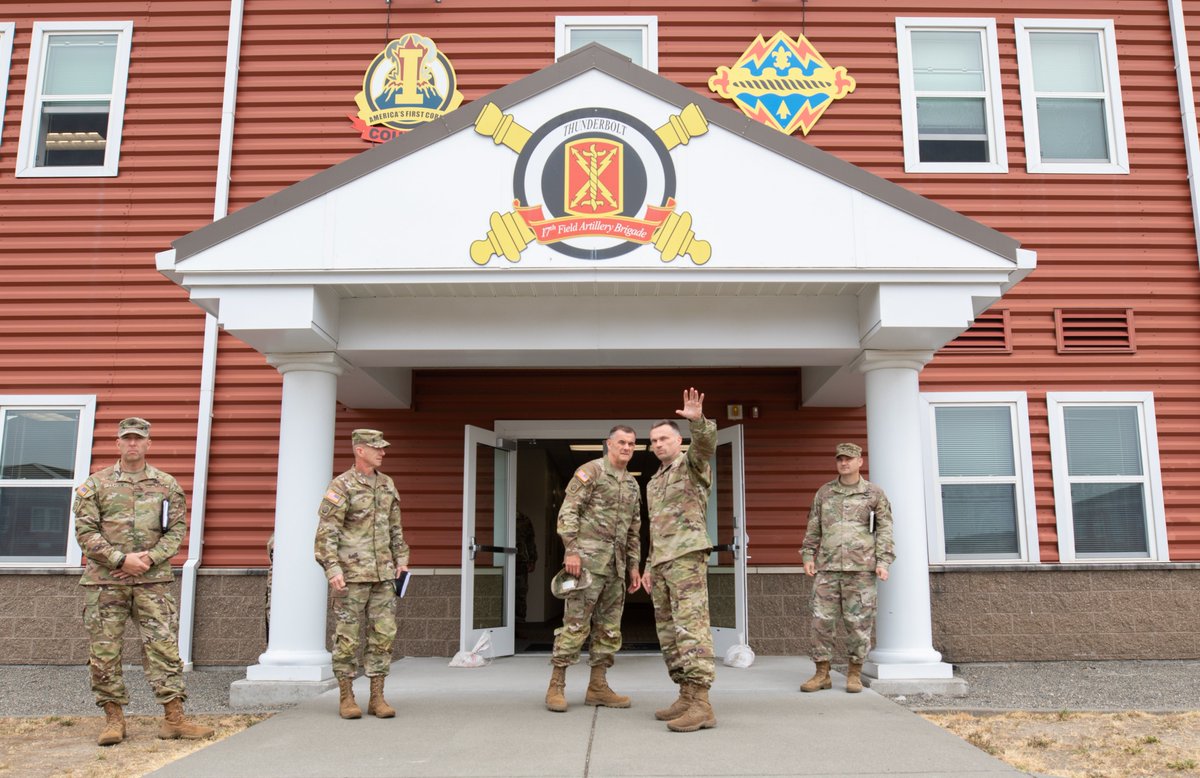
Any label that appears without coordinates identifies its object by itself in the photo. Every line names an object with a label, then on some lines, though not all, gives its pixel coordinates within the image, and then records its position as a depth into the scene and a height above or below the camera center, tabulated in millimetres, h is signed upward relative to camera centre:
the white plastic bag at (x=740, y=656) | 8508 -902
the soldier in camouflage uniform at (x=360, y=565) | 6191 -92
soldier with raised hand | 5688 -107
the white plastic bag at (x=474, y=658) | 8680 -933
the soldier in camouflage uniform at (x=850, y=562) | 7047 -75
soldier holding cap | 6254 -32
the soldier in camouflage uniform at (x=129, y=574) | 5926 -142
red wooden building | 9383 +2005
